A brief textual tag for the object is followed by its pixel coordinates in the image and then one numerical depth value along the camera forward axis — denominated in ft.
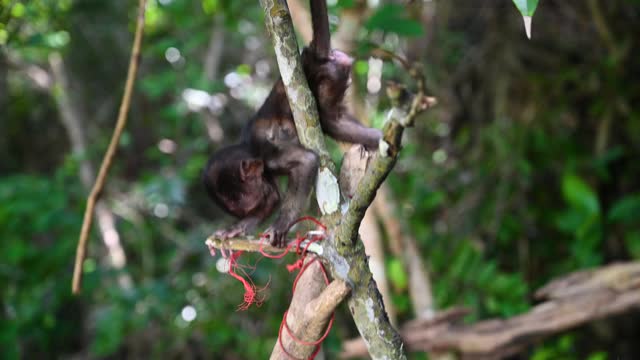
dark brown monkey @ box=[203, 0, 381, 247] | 9.49
